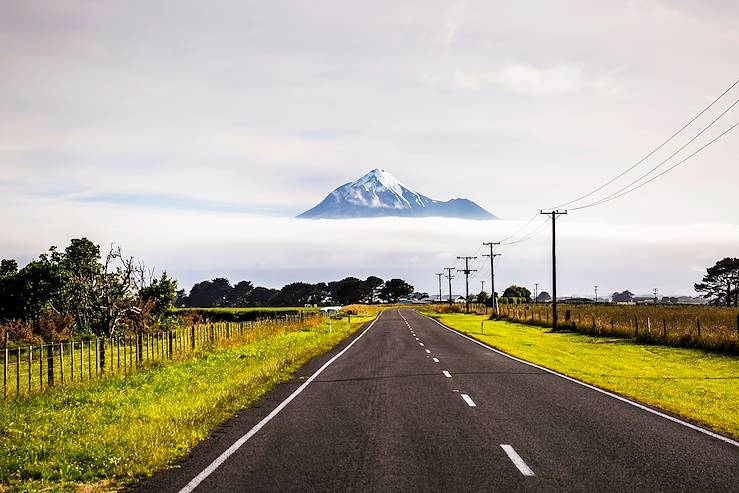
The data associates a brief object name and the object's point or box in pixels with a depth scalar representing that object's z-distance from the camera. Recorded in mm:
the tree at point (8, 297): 71688
